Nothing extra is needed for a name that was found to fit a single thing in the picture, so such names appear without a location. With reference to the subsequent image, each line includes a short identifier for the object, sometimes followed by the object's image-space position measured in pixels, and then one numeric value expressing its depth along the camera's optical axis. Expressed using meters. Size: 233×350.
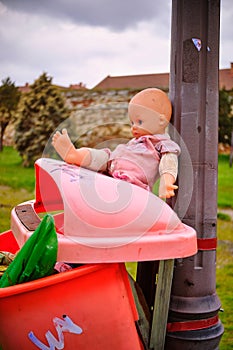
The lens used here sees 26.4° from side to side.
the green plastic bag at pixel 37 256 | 1.43
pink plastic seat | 1.47
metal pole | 1.81
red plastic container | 1.48
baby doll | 1.72
